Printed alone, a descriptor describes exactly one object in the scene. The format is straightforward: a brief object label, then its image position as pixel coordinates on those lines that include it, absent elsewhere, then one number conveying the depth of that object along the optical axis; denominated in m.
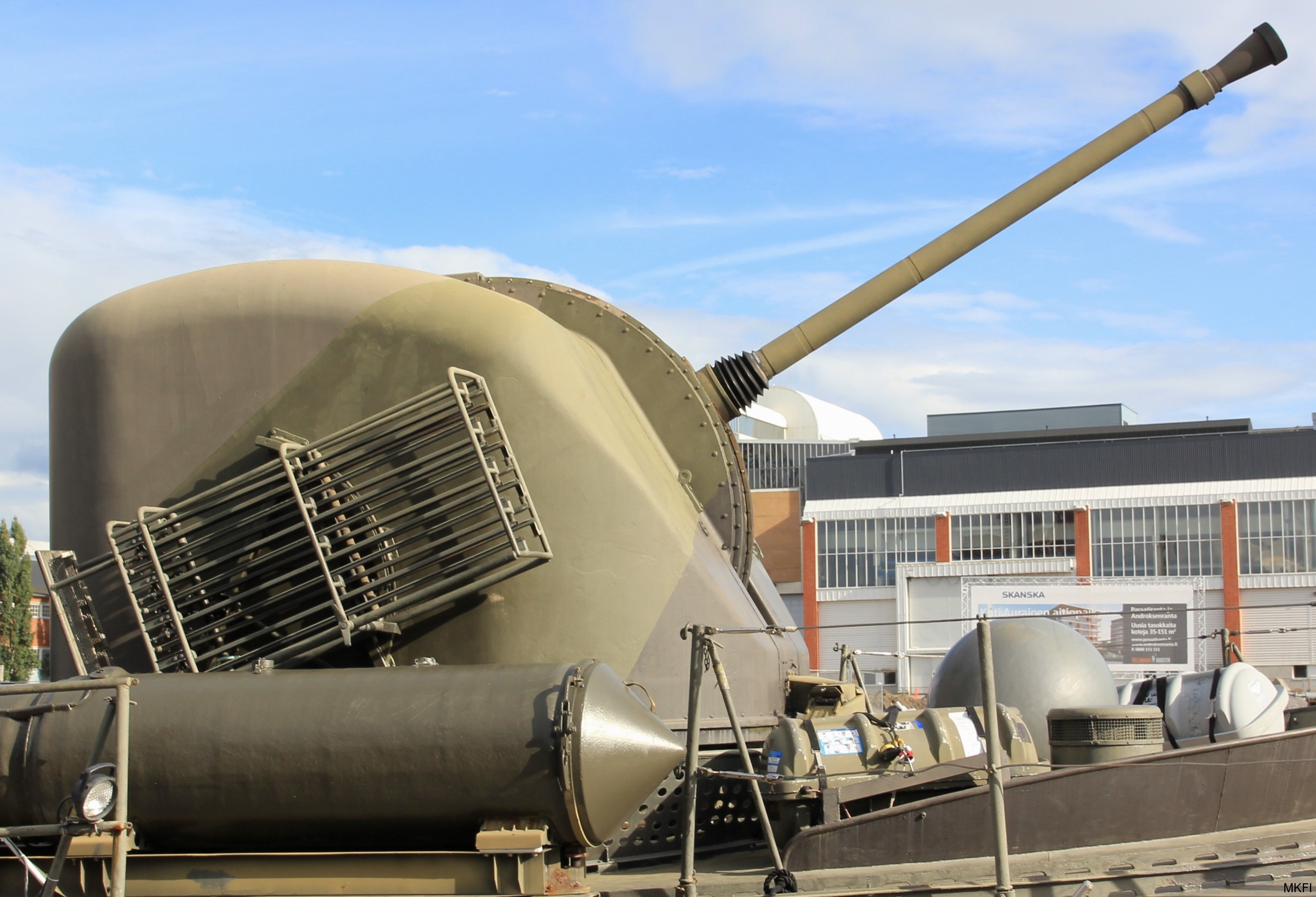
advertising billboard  45.66
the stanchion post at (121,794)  6.06
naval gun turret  8.15
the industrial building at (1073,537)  49.84
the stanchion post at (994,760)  6.39
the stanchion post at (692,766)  7.08
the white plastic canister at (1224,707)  10.38
